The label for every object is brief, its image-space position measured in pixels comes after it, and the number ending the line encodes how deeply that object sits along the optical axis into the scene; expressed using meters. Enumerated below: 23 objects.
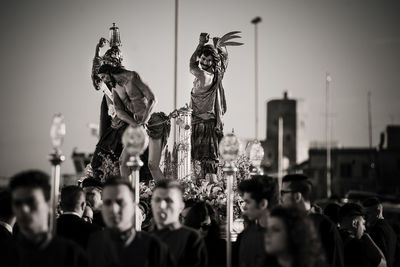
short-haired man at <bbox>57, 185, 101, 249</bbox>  7.81
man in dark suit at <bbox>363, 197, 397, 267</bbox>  10.97
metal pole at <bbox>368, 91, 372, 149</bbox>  59.09
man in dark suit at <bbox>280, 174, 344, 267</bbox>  7.87
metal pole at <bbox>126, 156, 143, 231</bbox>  7.52
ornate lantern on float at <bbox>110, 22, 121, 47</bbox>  13.63
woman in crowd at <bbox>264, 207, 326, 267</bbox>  5.48
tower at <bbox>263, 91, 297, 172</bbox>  92.00
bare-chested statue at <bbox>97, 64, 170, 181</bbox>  12.52
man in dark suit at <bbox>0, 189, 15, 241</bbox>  8.30
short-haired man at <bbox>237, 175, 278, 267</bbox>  7.43
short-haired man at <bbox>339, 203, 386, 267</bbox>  9.27
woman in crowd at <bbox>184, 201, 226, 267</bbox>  8.56
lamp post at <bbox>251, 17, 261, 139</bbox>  43.80
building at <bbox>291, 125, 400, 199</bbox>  75.38
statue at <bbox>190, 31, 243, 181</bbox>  14.12
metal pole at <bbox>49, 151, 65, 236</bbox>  6.64
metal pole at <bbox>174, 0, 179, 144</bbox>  21.14
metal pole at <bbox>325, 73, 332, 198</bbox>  55.07
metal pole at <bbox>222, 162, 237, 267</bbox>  7.95
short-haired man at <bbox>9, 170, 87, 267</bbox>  5.63
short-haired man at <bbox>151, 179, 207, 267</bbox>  6.66
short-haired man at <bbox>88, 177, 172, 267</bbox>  6.03
